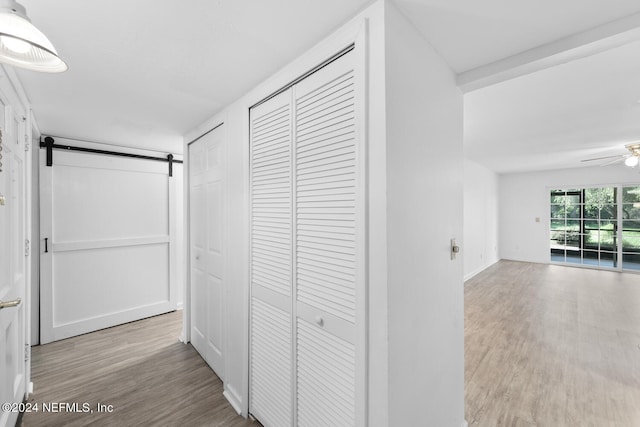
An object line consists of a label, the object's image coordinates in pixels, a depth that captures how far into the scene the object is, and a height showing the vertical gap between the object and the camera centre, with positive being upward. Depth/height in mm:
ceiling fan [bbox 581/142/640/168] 3819 +893
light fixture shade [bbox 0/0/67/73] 771 +543
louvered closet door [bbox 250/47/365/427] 1237 -214
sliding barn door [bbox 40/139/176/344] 3018 -324
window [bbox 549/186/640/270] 5918 -302
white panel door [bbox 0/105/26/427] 1517 -320
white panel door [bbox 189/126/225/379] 2398 -296
